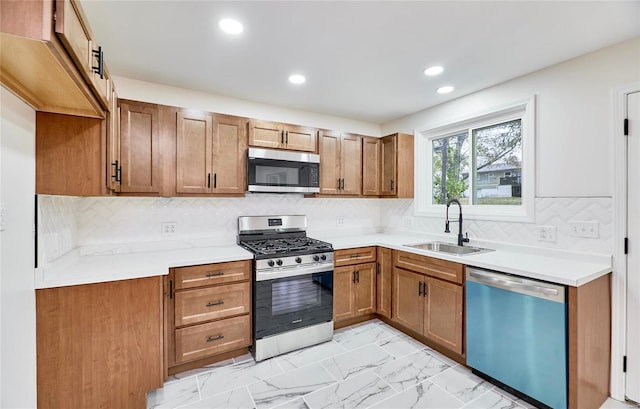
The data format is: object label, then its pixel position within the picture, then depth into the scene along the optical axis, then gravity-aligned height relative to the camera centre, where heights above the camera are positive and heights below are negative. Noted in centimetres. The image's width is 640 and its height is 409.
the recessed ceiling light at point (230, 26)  173 +111
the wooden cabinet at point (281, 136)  281 +71
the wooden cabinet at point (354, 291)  294 -92
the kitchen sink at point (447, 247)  274 -45
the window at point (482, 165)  249 +41
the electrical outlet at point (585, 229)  204 -18
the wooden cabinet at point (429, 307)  234 -93
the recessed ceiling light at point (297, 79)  249 +112
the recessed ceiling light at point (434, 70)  231 +112
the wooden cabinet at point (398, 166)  342 +47
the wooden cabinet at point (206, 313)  219 -89
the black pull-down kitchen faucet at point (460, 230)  282 -26
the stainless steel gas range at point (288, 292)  245 -81
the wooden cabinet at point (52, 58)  89 +56
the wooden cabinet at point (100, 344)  162 -85
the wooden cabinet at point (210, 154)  252 +47
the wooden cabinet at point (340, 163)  324 +49
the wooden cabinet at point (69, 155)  169 +30
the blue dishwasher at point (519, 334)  175 -88
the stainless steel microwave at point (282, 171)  276 +34
